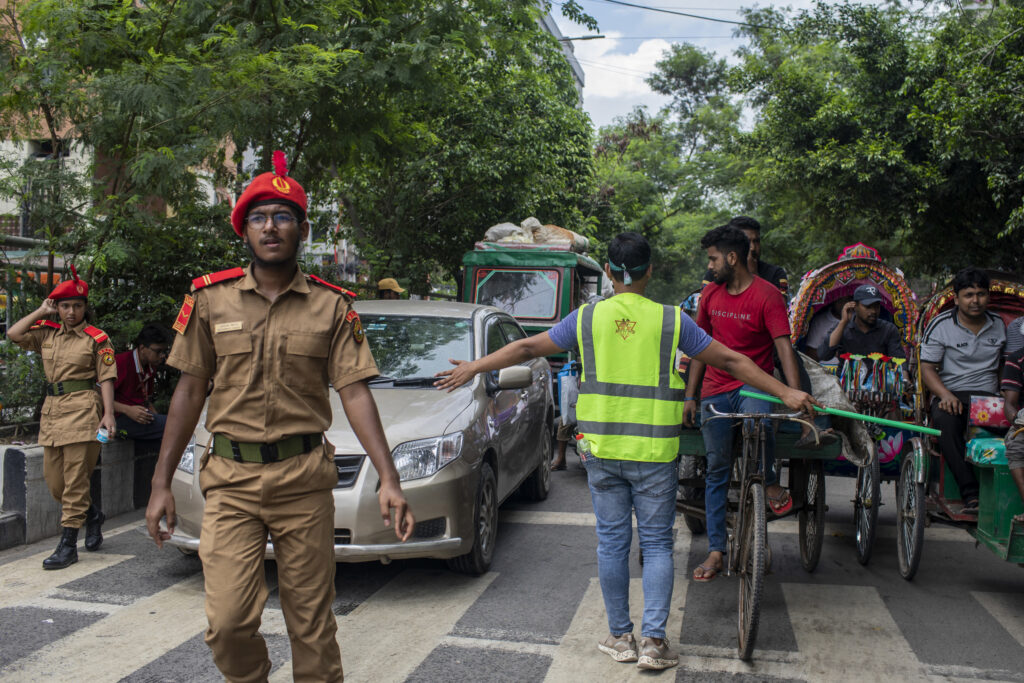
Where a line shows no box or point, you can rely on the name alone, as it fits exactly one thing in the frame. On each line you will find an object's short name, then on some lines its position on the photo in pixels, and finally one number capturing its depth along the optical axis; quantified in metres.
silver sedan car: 5.17
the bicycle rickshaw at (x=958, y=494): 4.94
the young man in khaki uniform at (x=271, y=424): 3.10
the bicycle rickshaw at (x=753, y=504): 4.31
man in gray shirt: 5.89
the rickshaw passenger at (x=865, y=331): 6.77
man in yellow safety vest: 4.18
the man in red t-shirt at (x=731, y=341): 5.16
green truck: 13.23
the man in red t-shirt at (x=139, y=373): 6.85
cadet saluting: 6.03
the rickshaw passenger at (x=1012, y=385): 5.61
